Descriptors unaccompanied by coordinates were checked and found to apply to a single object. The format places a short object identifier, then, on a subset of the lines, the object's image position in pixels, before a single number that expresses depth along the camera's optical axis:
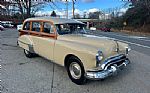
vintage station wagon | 2.50
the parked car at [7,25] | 22.66
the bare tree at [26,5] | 11.92
